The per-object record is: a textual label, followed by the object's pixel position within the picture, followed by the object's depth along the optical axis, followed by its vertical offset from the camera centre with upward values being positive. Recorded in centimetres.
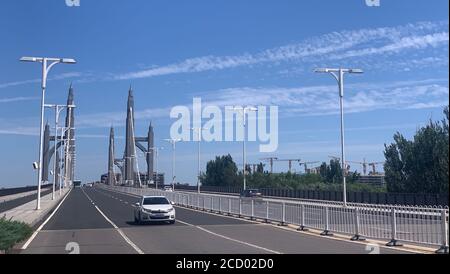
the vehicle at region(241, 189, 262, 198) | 6048 -137
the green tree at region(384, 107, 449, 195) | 4050 +143
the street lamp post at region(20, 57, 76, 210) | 3419 +679
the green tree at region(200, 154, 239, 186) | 10731 +160
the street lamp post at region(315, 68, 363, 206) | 3347 +612
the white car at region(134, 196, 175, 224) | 2680 -152
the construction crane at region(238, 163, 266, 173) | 11406 +281
